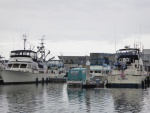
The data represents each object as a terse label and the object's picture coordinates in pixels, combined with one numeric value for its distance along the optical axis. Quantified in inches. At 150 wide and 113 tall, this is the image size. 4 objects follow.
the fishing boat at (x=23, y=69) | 2928.9
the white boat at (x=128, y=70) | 2217.0
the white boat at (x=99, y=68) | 2853.8
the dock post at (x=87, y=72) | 2218.0
